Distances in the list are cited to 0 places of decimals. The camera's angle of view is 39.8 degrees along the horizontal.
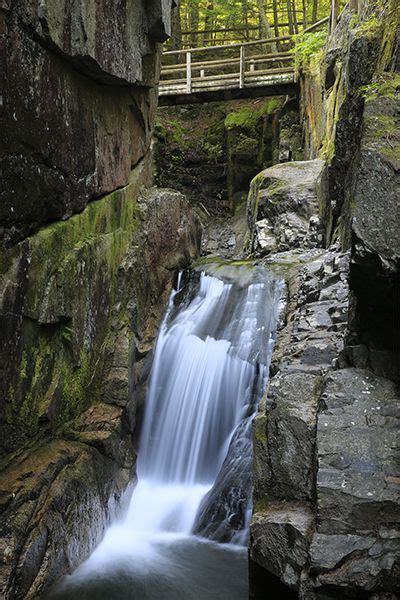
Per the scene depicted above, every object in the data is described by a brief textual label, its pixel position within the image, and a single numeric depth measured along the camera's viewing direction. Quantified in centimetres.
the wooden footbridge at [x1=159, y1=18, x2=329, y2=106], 1667
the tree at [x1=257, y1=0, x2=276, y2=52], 2077
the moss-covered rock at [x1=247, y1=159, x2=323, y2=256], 1105
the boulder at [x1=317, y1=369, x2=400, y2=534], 405
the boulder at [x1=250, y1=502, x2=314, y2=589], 412
